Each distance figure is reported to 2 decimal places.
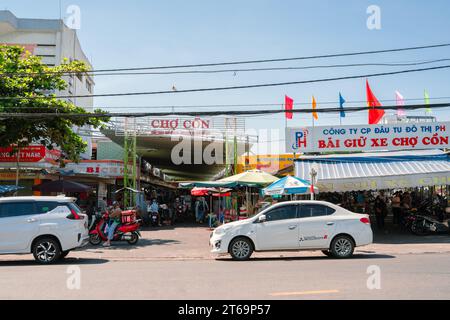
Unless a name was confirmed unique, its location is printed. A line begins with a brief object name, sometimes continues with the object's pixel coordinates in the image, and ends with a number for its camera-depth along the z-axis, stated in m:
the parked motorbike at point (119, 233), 17.19
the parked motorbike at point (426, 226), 19.11
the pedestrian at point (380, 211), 21.86
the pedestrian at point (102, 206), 24.59
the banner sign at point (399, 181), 18.05
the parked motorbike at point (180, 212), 33.50
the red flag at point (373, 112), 25.89
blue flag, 26.86
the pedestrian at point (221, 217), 25.23
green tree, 18.58
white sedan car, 12.84
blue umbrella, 17.66
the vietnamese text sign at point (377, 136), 22.06
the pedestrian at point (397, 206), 21.95
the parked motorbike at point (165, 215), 27.95
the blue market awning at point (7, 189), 19.79
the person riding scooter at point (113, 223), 17.00
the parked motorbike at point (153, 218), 26.16
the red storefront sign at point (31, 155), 24.72
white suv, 12.51
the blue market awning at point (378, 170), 18.11
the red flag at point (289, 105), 27.66
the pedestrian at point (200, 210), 30.52
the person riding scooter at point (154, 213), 26.13
